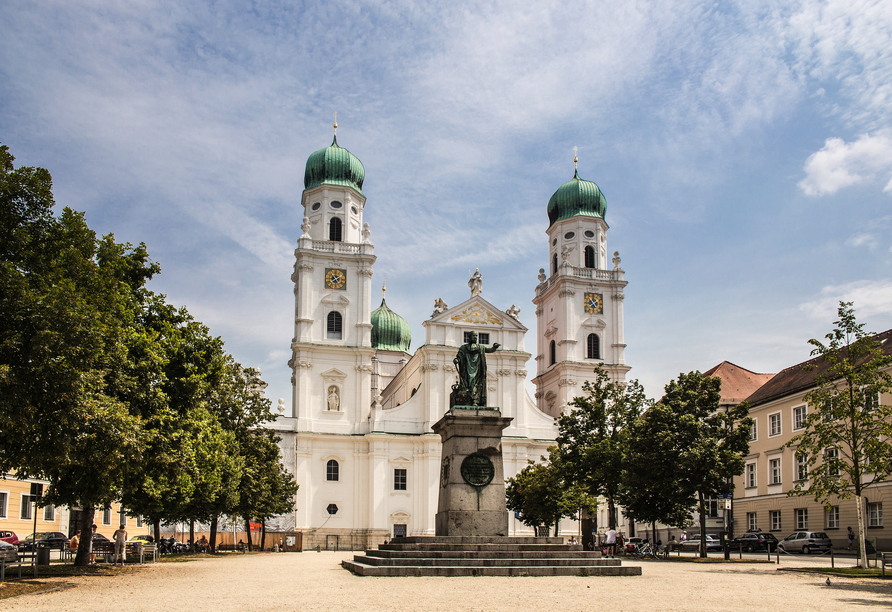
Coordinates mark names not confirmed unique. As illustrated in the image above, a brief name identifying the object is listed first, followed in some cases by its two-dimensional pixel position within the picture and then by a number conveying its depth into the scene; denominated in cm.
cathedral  5884
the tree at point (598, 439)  3778
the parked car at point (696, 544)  4347
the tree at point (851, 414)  2317
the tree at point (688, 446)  3044
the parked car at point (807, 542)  3644
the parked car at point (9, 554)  1747
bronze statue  2167
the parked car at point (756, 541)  4050
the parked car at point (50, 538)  3588
